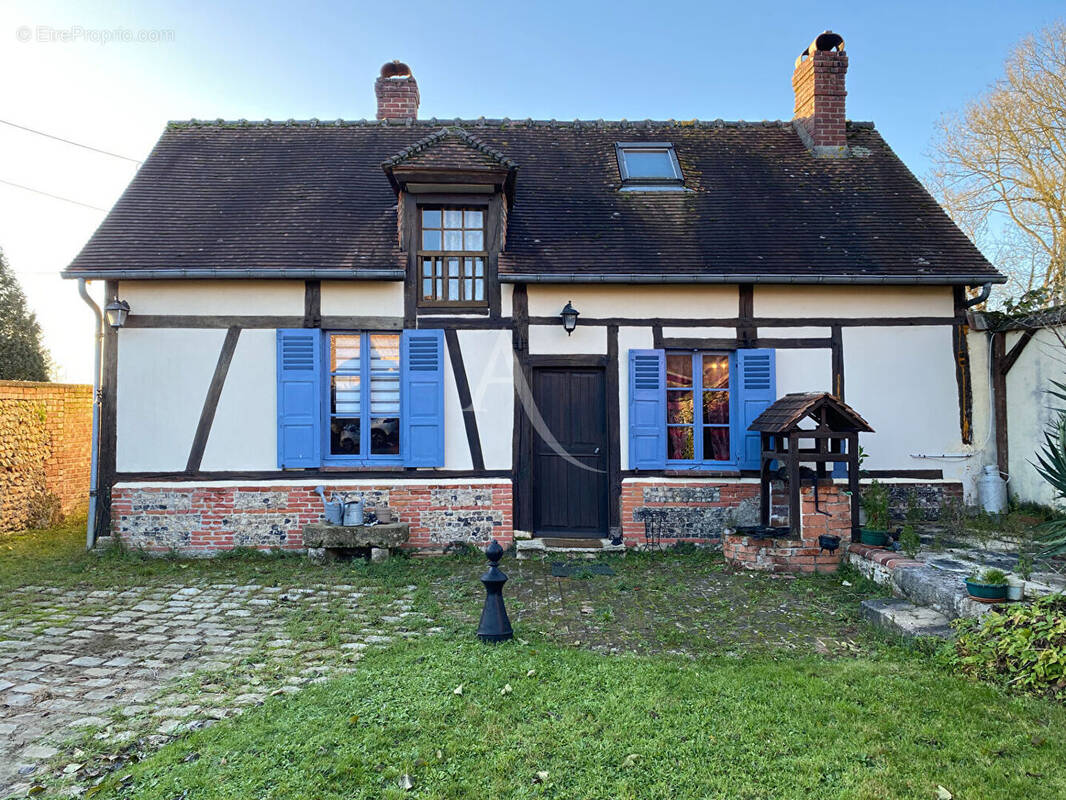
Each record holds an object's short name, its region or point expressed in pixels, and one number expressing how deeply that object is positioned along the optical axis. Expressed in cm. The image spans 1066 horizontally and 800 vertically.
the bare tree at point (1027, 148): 1220
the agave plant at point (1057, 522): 427
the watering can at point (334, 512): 726
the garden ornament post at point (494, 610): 455
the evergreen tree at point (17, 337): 1298
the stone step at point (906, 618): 438
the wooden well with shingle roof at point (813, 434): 658
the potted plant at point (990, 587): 426
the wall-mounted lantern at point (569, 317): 759
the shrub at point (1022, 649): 355
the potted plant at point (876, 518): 653
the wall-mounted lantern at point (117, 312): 736
